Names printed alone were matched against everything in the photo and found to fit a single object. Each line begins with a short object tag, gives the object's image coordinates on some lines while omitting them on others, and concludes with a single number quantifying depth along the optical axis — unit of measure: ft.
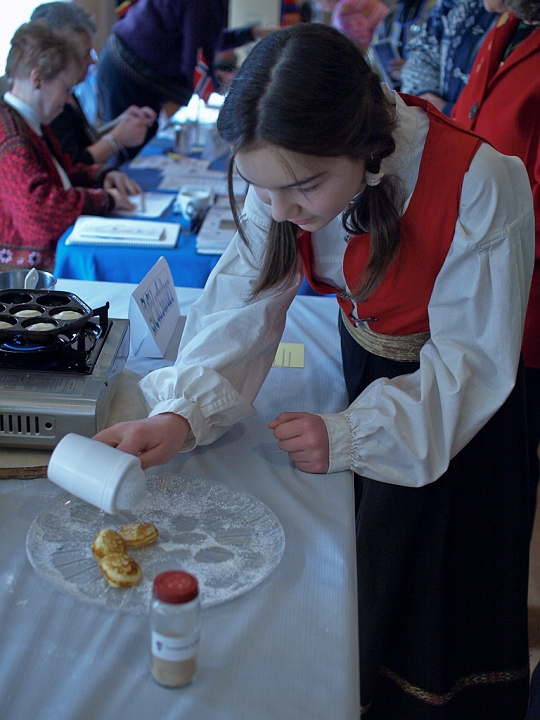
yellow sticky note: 4.01
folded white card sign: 3.83
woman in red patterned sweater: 6.59
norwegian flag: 10.07
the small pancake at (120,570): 2.25
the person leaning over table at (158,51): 9.70
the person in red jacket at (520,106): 5.11
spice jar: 1.83
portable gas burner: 2.89
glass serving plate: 2.27
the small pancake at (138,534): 2.41
